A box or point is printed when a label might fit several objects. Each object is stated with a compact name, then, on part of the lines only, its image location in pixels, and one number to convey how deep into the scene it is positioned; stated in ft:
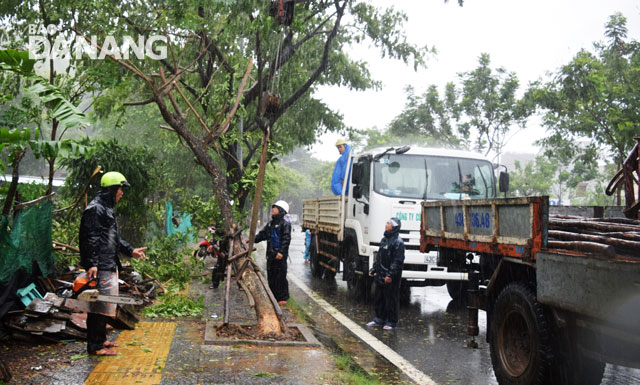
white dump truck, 36.04
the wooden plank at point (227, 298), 24.47
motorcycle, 36.58
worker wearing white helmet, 34.68
